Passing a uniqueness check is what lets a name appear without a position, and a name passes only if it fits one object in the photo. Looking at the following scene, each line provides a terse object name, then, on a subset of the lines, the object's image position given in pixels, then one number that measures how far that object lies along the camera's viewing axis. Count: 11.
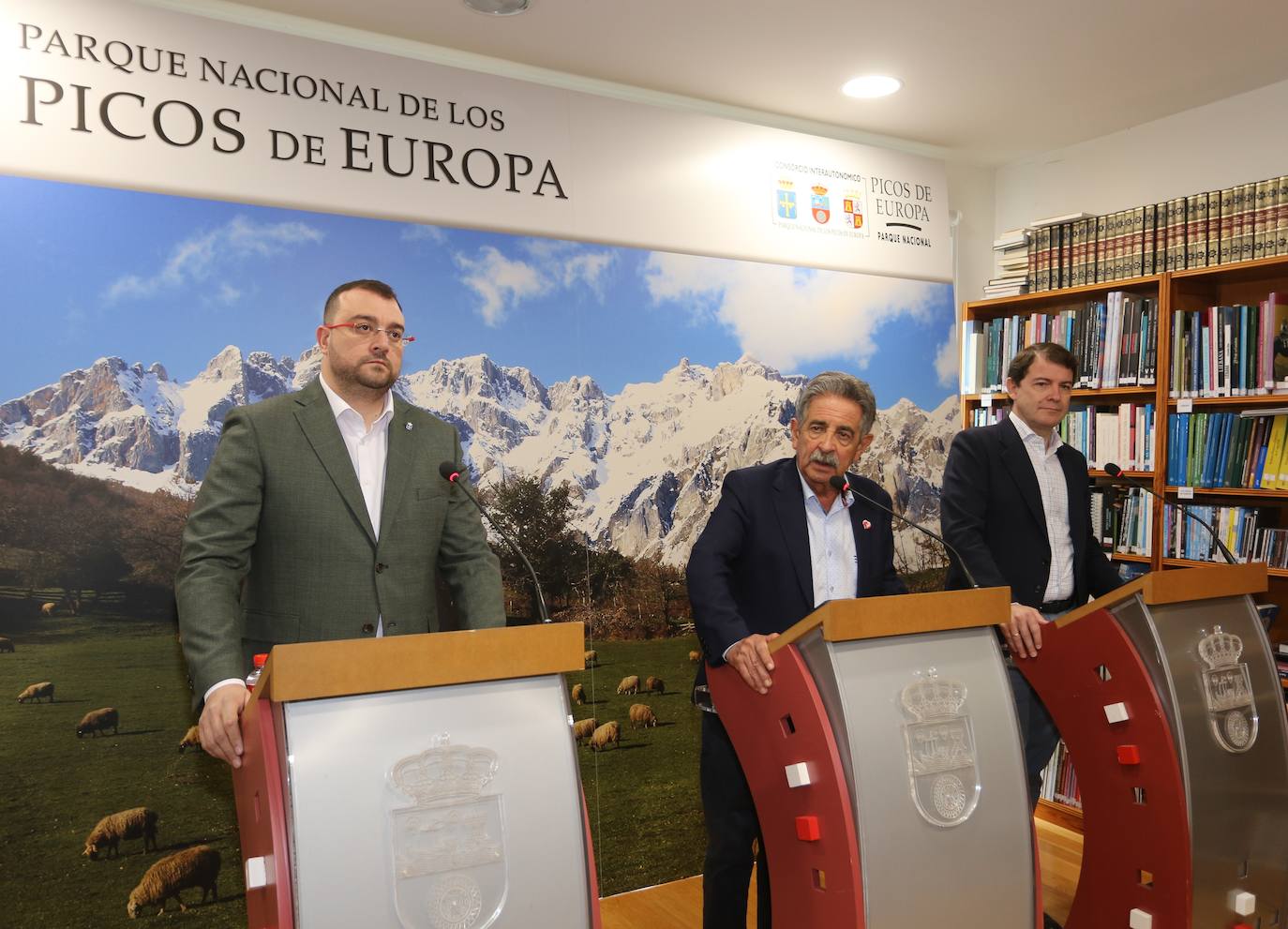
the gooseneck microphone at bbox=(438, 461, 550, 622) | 2.10
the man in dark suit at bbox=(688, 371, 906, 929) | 2.45
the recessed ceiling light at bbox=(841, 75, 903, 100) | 3.99
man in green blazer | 2.26
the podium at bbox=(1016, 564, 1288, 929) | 2.42
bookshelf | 3.99
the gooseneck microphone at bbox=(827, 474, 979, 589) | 2.45
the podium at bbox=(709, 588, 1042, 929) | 1.91
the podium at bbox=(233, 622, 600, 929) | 1.44
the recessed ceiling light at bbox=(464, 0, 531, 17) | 3.24
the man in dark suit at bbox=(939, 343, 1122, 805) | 3.22
